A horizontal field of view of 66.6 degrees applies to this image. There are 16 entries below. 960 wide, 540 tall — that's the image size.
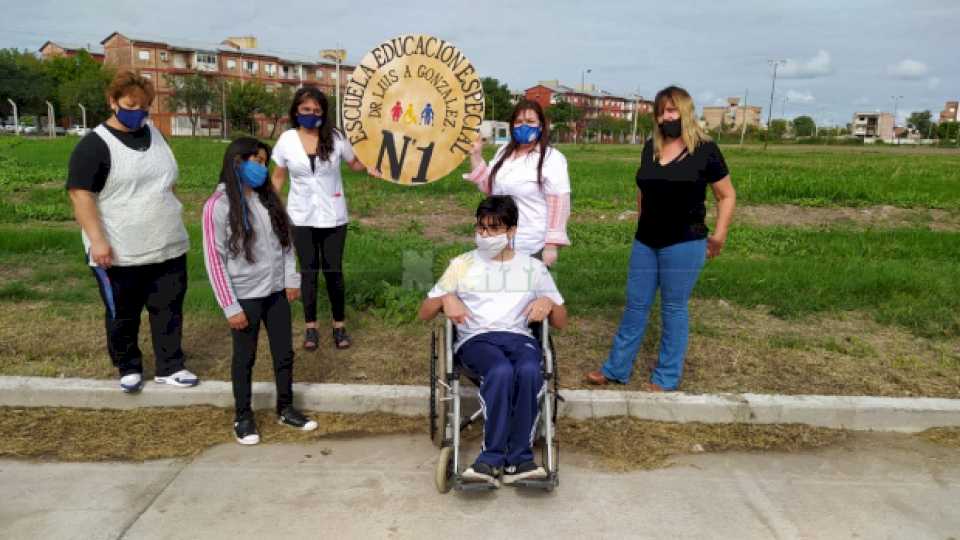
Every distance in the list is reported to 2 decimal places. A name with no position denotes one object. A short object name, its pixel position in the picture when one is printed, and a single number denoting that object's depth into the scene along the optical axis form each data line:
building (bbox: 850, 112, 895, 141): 122.06
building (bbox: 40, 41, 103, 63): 74.88
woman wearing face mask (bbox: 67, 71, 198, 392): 3.96
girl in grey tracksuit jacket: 3.66
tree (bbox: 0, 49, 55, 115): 54.12
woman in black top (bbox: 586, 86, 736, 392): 4.04
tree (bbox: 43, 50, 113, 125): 54.19
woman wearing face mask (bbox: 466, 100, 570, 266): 4.10
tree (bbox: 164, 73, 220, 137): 66.44
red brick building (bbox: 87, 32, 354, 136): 68.12
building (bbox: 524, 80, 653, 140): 76.94
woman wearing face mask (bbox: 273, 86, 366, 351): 4.61
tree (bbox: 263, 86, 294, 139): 66.94
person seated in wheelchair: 3.34
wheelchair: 3.33
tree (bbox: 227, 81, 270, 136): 66.94
